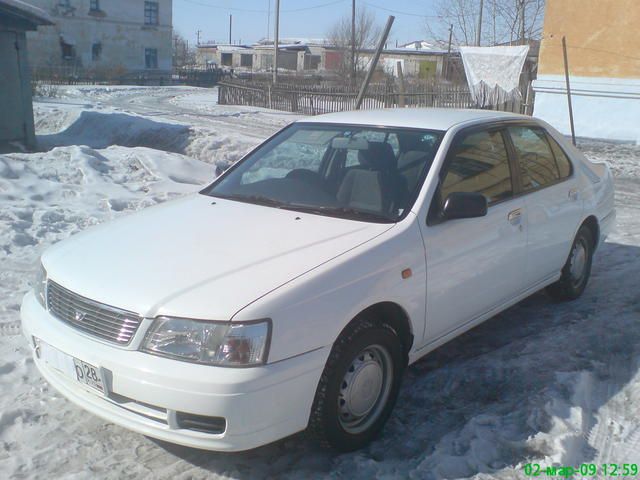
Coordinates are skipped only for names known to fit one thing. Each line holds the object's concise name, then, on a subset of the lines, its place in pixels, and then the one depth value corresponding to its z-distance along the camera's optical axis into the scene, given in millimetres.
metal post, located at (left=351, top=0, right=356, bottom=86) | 40972
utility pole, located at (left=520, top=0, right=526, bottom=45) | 30750
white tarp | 17688
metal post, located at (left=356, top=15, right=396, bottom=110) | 10633
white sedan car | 2879
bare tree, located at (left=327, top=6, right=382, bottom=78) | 51912
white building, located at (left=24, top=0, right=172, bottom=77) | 50625
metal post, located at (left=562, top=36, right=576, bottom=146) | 13944
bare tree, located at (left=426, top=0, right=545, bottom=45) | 31141
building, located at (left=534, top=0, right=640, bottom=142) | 16234
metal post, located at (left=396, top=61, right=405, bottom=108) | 13529
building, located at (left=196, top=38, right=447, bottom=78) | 62594
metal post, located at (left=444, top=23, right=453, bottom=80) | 42578
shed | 13676
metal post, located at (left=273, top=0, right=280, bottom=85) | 36788
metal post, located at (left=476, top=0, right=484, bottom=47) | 33844
